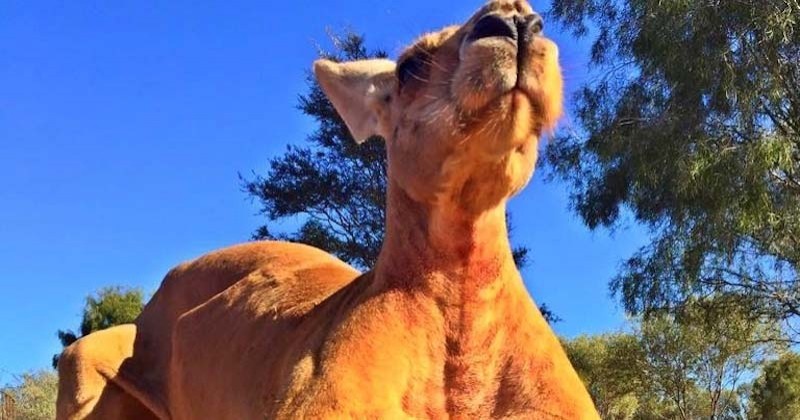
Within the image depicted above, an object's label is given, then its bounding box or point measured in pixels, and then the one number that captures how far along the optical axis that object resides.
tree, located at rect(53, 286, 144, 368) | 25.86
